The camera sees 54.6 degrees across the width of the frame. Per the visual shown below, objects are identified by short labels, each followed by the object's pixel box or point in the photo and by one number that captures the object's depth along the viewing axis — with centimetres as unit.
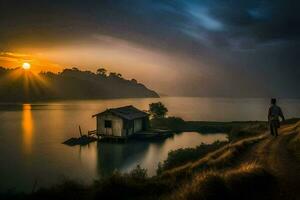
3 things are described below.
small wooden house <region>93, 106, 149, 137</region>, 4956
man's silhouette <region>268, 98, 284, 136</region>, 1733
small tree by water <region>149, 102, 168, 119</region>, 7331
